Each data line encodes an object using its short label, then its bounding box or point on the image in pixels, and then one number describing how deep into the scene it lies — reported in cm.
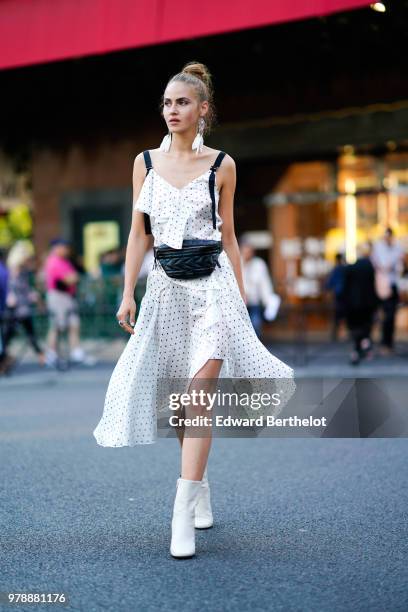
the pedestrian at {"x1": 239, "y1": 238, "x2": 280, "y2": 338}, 1388
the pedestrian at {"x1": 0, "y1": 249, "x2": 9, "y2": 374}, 1280
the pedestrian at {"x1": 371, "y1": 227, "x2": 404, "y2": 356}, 1384
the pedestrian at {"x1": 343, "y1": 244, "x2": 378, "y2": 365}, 1283
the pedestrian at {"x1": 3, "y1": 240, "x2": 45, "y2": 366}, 1319
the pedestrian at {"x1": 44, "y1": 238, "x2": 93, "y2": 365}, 1375
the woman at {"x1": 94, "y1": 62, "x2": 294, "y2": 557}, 402
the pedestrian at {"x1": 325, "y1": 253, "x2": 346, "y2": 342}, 1332
